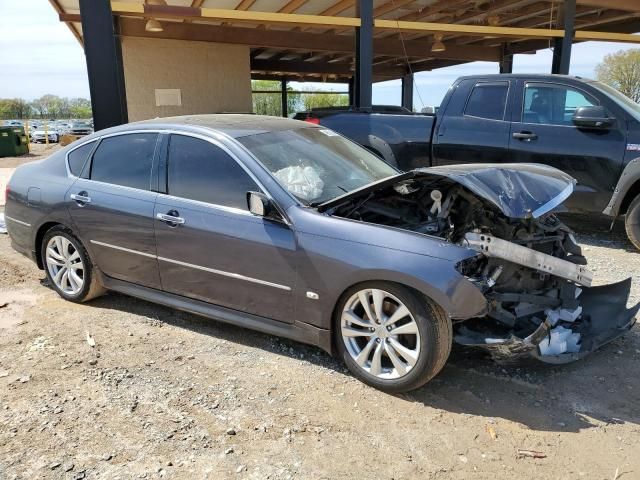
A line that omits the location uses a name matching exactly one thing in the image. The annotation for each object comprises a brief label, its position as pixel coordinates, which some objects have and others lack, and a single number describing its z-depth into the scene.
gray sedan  3.04
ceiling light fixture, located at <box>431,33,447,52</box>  12.67
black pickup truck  5.84
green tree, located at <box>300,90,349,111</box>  39.06
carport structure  7.64
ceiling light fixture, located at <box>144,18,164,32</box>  10.02
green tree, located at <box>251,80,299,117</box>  33.53
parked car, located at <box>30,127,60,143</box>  34.47
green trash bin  21.08
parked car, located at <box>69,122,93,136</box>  34.56
